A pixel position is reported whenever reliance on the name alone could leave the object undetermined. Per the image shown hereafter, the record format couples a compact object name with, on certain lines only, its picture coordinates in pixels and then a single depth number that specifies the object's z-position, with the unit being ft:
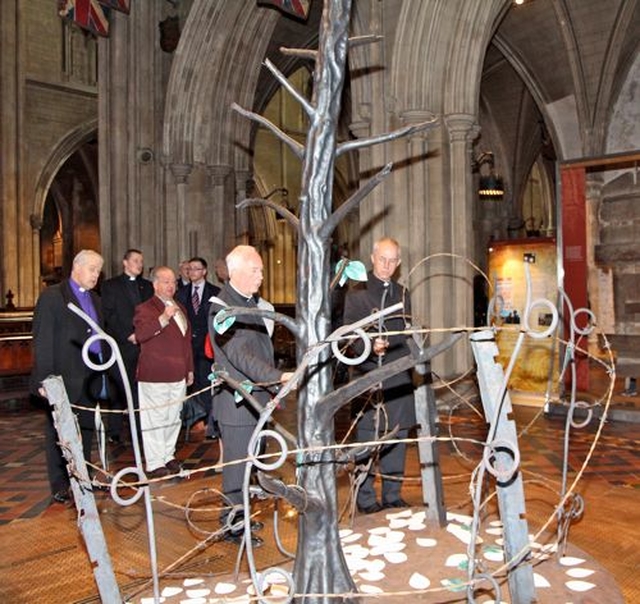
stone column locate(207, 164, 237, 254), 33.58
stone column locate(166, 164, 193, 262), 33.09
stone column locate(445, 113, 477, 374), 23.30
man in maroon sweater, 13.85
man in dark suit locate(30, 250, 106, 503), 12.23
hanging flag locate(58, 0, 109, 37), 29.27
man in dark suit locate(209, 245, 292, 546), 8.80
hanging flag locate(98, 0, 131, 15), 29.60
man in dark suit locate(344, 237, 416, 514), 10.65
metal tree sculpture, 6.00
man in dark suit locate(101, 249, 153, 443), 17.35
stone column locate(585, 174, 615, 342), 40.01
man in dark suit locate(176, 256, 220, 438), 18.22
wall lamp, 41.88
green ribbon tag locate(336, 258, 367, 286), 6.50
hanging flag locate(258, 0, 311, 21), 27.35
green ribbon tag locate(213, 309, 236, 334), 5.71
